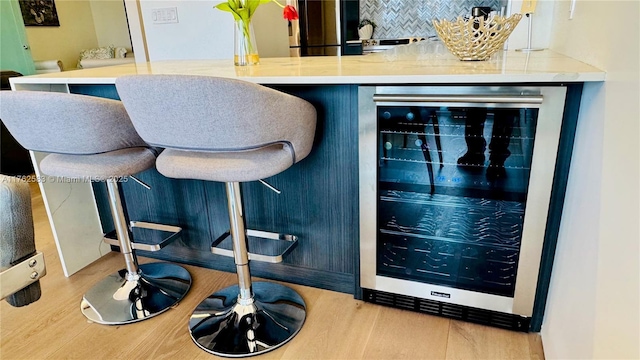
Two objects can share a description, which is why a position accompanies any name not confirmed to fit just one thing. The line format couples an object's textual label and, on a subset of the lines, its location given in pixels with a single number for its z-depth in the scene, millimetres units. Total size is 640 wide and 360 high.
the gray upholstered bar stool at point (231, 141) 1078
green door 4281
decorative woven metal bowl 1307
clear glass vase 1884
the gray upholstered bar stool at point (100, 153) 1293
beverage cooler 1259
